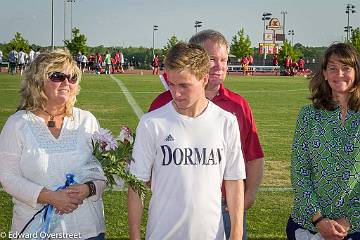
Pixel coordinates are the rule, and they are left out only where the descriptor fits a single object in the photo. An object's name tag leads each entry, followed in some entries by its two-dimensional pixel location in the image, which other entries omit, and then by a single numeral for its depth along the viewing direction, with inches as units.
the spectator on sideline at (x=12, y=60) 1564.1
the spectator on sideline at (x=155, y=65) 1916.8
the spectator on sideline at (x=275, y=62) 2638.3
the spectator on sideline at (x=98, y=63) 1819.6
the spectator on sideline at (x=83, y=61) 1955.7
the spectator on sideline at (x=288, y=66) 2020.2
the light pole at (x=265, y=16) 3562.0
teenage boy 126.6
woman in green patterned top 146.8
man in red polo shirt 148.9
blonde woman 142.2
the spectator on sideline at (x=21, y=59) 1585.1
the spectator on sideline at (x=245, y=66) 2112.5
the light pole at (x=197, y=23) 3954.2
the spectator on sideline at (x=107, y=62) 1784.0
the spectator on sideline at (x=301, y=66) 2348.4
